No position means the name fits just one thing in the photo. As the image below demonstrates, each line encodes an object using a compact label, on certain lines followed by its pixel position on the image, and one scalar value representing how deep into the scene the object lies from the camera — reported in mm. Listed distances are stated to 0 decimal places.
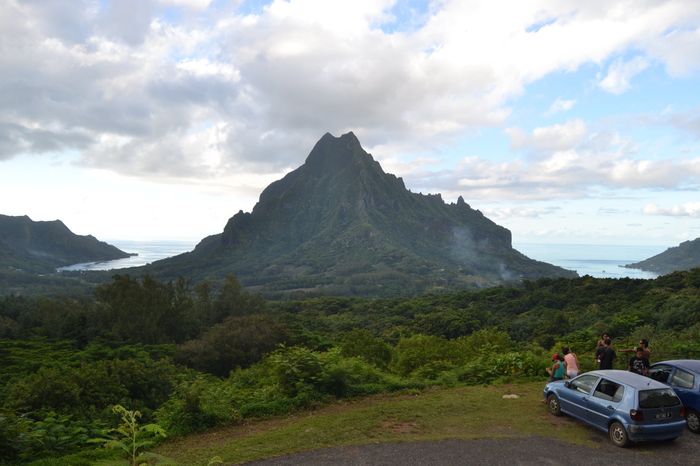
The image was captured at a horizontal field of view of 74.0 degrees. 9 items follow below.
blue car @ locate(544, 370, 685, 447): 9789
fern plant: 5448
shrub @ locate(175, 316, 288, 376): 38406
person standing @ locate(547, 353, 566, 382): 13625
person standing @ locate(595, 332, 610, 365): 14398
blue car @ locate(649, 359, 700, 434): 10998
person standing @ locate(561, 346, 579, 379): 13523
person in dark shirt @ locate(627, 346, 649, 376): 13380
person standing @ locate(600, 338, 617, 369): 14211
